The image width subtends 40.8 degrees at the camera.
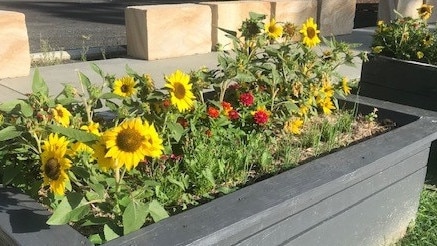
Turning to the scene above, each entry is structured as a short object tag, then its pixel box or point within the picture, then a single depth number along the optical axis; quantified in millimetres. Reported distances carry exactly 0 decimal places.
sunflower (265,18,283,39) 2857
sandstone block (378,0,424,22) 9688
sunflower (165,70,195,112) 2221
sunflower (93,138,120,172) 1677
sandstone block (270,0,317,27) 7973
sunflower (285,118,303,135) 2768
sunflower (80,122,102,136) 2057
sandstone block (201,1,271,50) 7199
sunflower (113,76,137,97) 2367
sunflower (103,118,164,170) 1621
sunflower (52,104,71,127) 2025
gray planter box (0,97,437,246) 1679
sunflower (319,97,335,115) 2979
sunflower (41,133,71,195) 1652
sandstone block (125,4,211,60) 6539
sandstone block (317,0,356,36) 8945
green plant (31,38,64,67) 6445
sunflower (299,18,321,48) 2908
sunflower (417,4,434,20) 4598
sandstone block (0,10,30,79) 5559
